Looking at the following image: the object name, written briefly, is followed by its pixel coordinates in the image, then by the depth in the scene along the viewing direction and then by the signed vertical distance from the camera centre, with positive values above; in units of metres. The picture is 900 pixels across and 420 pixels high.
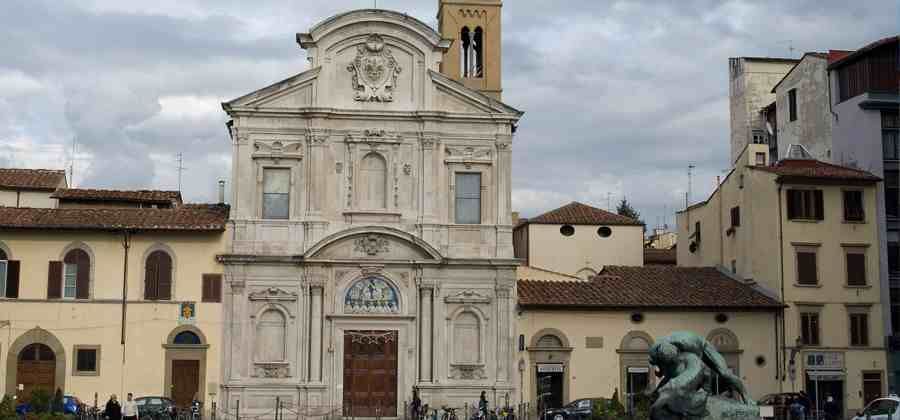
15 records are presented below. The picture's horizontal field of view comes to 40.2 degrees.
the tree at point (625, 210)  89.62 +11.78
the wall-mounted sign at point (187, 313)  42.41 +1.98
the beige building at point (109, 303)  41.91 +2.30
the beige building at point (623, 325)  44.47 +1.73
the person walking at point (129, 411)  33.66 -1.10
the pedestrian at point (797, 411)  38.57 -1.18
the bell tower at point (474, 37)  56.66 +15.38
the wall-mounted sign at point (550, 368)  44.41 +0.15
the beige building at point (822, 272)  45.94 +3.82
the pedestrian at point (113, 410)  33.50 -1.07
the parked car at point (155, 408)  38.50 -1.18
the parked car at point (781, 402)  41.22 -0.97
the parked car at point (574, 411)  40.88 -1.28
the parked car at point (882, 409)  33.88 -1.02
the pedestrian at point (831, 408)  41.44 -1.19
